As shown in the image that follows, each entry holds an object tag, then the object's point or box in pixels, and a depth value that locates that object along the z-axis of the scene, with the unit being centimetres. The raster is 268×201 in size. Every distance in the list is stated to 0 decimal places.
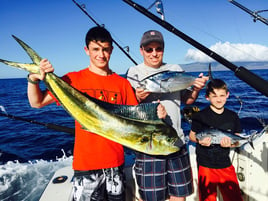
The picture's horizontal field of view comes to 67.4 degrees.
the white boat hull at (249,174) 263
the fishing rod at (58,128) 355
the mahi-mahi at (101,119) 159
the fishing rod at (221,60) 205
